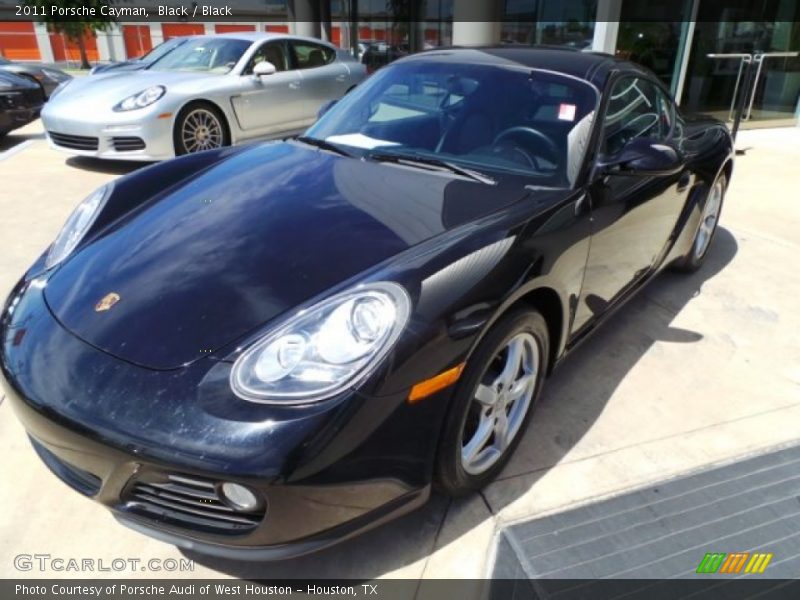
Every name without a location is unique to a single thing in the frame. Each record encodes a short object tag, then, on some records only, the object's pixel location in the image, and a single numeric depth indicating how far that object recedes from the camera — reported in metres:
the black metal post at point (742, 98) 7.08
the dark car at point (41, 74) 10.04
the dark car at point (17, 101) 7.07
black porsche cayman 1.46
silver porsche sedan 5.61
